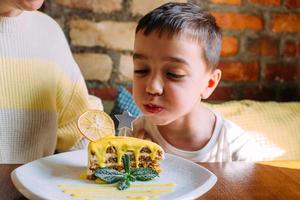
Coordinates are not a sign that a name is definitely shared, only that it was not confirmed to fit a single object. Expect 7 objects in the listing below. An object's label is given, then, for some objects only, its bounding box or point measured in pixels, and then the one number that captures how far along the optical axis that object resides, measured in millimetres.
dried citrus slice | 950
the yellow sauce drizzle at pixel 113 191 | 763
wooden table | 818
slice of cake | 863
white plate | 760
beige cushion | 1665
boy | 1106
